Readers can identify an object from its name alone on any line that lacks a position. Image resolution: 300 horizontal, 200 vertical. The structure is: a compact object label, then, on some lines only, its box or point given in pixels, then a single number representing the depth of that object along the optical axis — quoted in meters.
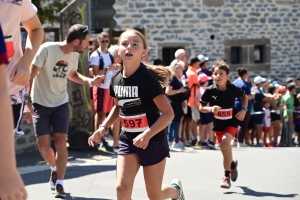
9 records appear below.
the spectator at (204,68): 15.61
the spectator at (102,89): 12.48
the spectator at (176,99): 13.66
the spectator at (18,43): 4.20
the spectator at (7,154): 2.54
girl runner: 5.83
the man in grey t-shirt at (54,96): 8.00
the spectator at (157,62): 15.13
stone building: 23.68
